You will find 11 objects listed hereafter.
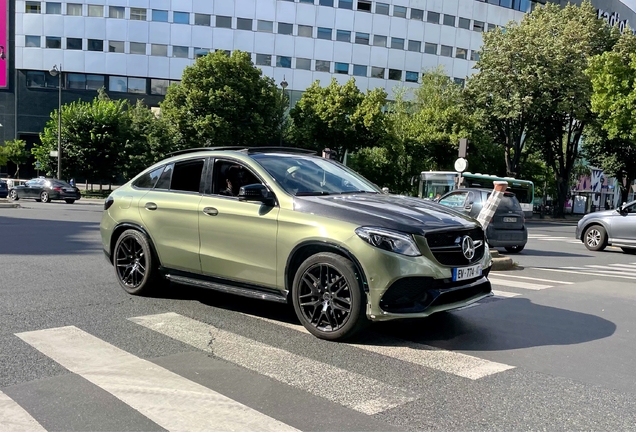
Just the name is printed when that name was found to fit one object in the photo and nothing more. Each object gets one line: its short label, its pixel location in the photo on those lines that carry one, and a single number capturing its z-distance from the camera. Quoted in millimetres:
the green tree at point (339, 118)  39594
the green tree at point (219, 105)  38219
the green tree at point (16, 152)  51312
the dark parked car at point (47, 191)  32375
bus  35531
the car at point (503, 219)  13633
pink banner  53312
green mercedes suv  4766
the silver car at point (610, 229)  15227
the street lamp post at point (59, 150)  38375
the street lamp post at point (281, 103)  35141
